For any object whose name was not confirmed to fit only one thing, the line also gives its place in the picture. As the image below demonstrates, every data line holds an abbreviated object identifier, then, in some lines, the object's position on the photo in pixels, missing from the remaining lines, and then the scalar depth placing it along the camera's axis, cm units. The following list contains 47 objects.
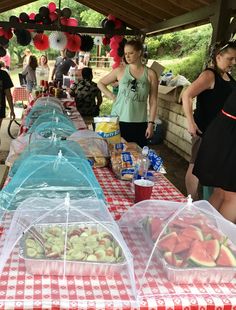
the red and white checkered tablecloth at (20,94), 662
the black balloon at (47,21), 555
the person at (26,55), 753
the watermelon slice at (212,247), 90
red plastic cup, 125
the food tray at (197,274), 84
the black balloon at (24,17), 544
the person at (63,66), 627
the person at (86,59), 975
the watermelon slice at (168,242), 91
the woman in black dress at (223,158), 157
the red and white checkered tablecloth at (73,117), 242
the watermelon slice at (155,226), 96
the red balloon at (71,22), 575
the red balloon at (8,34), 567
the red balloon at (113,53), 597
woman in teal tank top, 236
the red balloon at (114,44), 599
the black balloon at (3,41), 572
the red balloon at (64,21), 565
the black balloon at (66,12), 557
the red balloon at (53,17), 555
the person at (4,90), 382
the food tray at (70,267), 83
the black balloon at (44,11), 546
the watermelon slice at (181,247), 89
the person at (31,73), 590
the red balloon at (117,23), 590
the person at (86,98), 450
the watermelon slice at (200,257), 86
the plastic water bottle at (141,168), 144
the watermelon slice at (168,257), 87
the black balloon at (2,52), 583
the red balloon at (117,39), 600
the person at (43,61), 673
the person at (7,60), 850
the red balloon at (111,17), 593
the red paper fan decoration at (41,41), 577
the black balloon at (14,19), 549
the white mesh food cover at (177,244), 85
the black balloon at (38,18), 549
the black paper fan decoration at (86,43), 590
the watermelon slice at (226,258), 88
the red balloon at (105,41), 628
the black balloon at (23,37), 562
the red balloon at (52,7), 561
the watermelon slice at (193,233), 94
